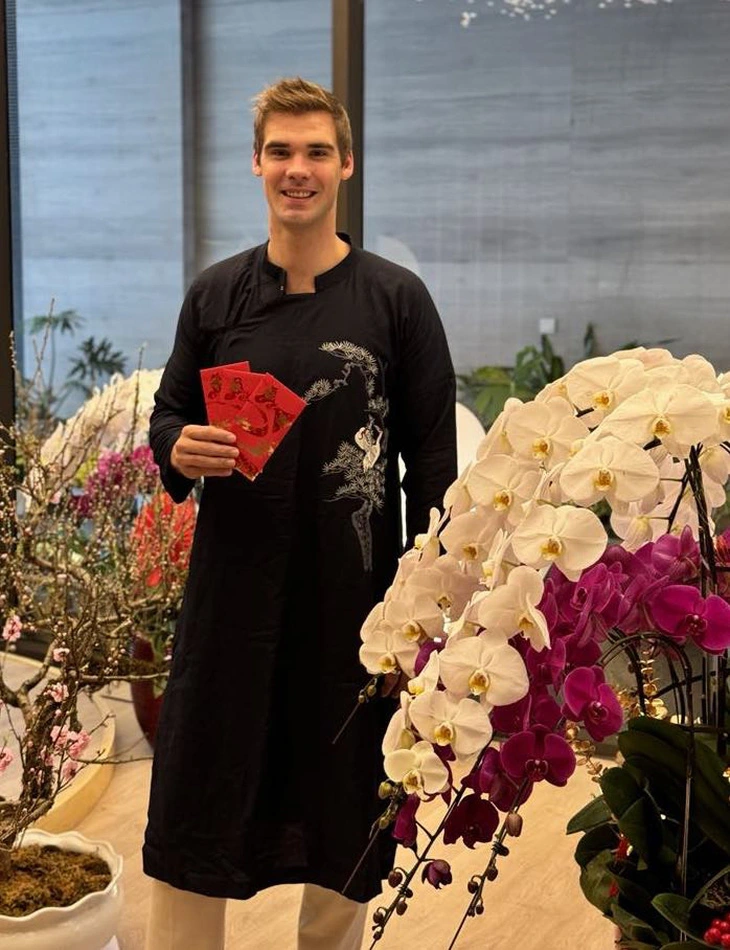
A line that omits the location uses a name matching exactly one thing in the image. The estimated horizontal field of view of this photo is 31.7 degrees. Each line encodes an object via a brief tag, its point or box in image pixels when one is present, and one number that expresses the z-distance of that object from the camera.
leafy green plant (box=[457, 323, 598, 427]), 3.89
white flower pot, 2.38
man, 2.14
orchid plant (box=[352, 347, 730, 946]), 0.88
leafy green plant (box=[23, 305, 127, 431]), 4.62
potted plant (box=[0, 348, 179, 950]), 2.47
